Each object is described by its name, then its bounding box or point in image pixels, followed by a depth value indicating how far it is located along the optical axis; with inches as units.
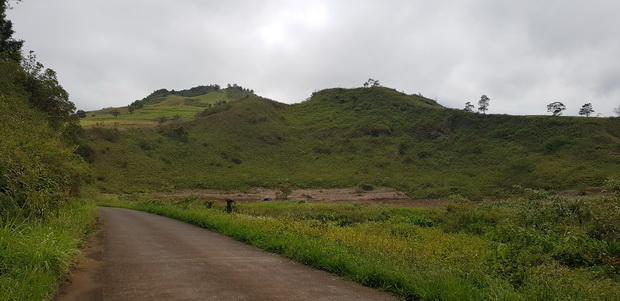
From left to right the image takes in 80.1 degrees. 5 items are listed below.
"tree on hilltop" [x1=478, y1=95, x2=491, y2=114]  4023.4
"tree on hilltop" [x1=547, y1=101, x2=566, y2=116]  3400.6
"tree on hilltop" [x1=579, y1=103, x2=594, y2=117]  3730.1
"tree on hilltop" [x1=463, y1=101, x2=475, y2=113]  4339.6
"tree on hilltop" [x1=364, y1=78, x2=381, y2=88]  4687.0
